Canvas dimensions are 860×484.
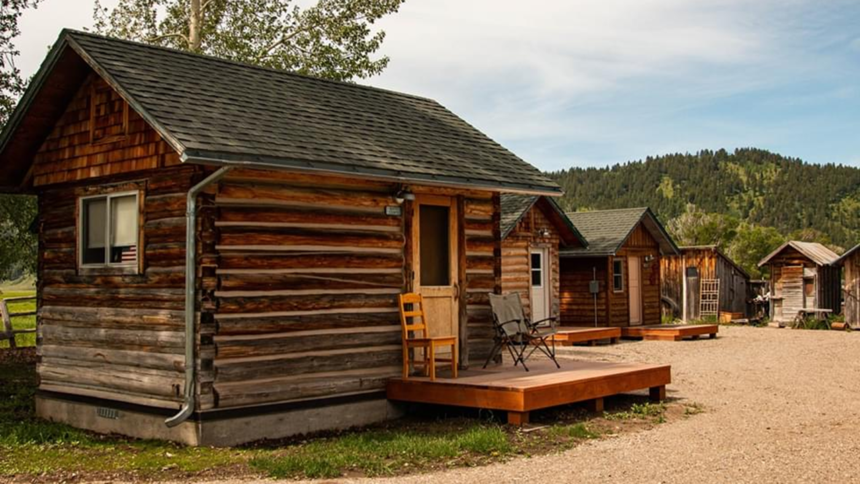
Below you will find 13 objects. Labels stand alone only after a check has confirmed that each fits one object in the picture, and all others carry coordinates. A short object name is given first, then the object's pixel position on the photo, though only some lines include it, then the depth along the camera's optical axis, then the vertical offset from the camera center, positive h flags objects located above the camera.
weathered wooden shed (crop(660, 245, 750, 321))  34.31 +0.62
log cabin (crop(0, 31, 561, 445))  10.43 +0.68
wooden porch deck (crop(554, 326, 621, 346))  23.47 -1.03
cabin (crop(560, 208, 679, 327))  26.75 +0.68
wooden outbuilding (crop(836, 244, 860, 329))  29.07 +0.23
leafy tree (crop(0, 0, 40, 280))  18.09 +1.65
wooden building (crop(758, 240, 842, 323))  31.73 +0.50
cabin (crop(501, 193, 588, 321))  23.91 +1.30
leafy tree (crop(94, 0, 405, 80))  25.08 +7.29
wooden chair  11.86 -0.57
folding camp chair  12.99 -0.41
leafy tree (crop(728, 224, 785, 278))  55.25 +2.80
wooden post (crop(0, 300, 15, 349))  20.23 -0.61
